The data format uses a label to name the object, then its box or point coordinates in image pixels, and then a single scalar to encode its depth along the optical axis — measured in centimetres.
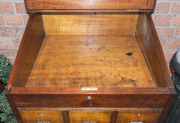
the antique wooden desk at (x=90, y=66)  73
